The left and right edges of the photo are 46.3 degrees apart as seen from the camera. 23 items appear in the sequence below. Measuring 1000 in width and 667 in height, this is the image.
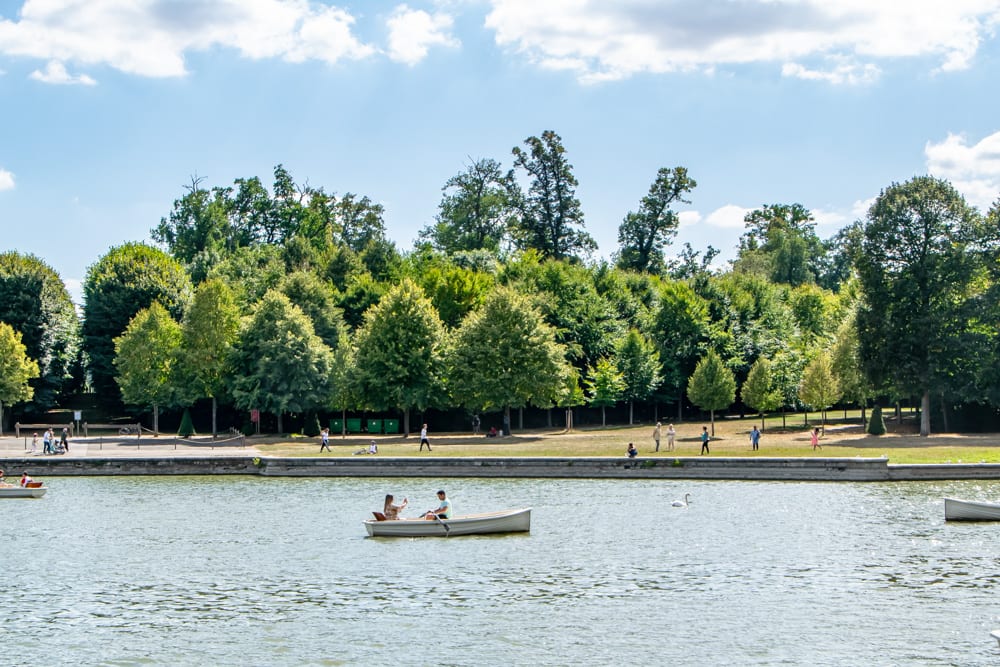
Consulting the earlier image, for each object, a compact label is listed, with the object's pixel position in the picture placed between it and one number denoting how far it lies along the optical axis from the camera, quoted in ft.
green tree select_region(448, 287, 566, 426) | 257.14
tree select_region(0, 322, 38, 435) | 271.49
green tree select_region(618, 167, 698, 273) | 389.39
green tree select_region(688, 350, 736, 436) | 258.98
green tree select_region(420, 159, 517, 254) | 429.38
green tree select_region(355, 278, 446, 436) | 256.32
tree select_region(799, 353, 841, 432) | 255.29
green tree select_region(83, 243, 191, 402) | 303.89
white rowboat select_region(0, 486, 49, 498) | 172.35
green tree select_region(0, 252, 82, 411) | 298.97
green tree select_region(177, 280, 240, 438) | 273.54
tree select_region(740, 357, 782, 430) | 259.80
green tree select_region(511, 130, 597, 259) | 392.68
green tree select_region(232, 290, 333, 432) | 262.47
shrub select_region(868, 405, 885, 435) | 239.50
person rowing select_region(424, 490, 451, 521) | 133.49
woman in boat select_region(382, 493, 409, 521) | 134.82
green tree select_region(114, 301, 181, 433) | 273.13
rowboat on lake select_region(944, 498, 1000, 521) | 137.69
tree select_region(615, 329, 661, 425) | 287.28
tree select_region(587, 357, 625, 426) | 281.33
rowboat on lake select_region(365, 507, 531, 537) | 133.08
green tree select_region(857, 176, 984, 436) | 236.02
